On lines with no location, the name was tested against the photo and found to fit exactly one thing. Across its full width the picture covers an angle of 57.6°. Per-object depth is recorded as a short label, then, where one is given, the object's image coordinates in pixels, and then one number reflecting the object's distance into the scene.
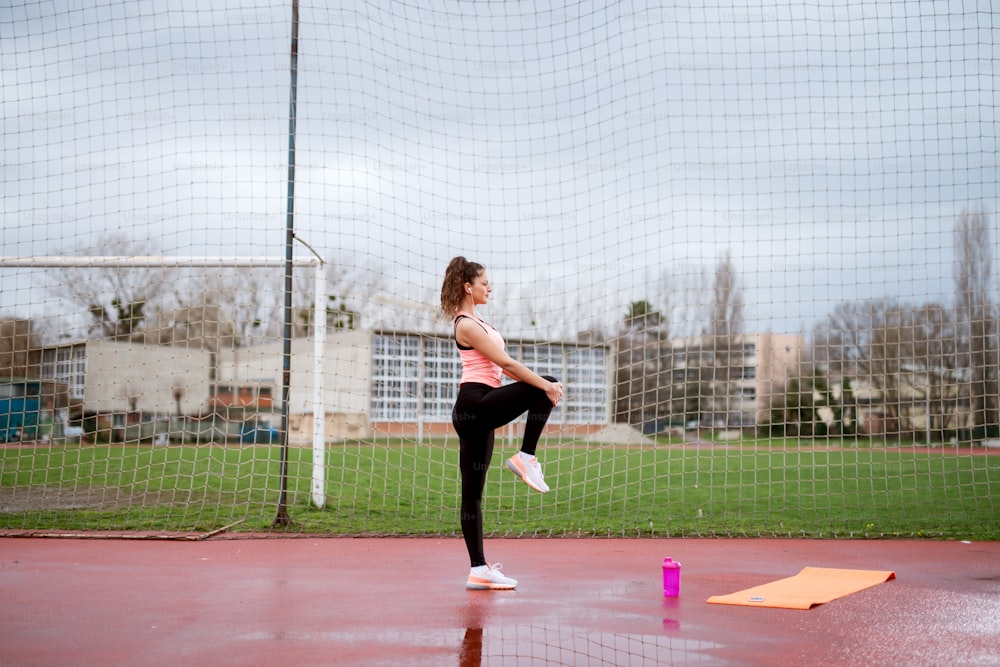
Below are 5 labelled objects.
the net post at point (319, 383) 8.46
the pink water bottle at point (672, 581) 4.64
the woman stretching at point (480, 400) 4.70
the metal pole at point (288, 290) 7.87
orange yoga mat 4.48
